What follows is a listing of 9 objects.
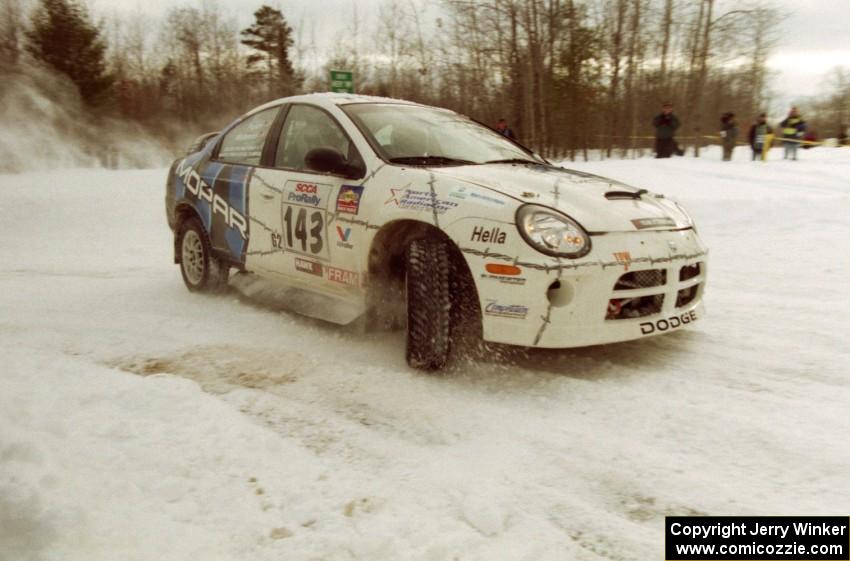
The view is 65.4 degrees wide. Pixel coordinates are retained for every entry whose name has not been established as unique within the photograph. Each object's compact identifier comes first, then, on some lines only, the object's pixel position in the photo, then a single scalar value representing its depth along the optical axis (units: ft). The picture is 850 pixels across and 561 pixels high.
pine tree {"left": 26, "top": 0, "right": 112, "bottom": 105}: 84.23
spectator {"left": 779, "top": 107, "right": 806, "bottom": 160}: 65.87
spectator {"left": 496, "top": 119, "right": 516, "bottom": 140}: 58.51
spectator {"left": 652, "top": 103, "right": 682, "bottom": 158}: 57.00
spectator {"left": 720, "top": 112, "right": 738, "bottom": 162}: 63.41
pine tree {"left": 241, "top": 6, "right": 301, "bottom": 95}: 98.31
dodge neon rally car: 10.65
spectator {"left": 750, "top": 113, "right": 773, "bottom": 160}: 64.54
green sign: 44.57
